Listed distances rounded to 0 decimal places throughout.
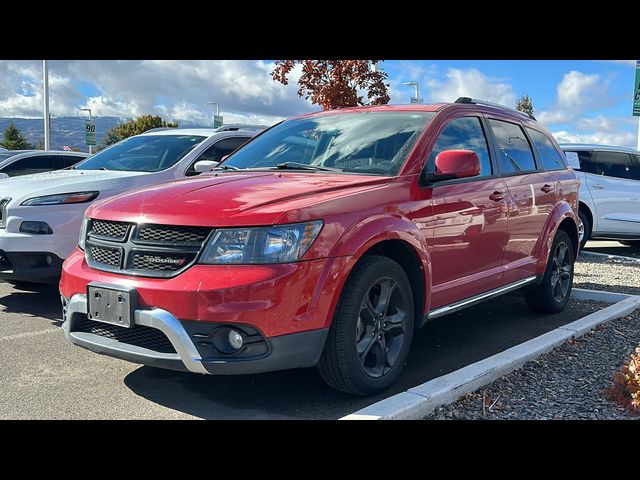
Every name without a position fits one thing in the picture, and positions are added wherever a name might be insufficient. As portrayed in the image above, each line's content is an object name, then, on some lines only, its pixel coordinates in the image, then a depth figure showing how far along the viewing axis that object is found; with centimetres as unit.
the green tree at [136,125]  6744
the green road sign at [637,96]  1545
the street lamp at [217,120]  3738
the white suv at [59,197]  529
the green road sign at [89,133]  3225
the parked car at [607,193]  1015
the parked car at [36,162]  1112
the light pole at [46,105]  2901
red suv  319
